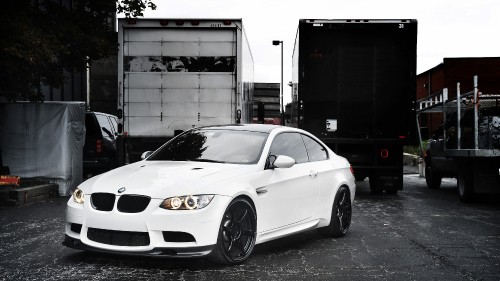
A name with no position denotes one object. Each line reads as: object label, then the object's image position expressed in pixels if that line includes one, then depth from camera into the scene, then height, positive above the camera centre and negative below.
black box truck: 14.38 +1.07
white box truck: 13.96 +1.10
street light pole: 37.09 +2.63
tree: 13.00 +1.91
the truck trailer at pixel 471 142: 12.55 -0.26
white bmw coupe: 6.27 -0.71
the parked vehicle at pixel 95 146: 17.72 -0.49
